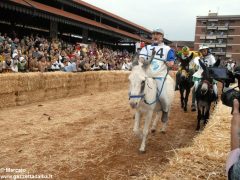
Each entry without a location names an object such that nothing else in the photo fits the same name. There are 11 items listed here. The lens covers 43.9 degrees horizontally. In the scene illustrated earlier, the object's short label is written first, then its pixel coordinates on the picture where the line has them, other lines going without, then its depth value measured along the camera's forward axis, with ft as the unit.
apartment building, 322.14
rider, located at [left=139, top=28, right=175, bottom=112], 24.86
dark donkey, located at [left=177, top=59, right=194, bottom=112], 42.11
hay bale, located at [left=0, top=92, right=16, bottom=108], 40.57
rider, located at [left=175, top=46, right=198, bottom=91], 41.93
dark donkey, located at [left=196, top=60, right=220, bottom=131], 29.47
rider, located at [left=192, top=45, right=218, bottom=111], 32.94
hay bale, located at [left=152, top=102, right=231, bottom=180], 11.57
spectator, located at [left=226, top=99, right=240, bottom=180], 7.50
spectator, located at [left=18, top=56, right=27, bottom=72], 51.21
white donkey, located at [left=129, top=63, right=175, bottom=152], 20.78
